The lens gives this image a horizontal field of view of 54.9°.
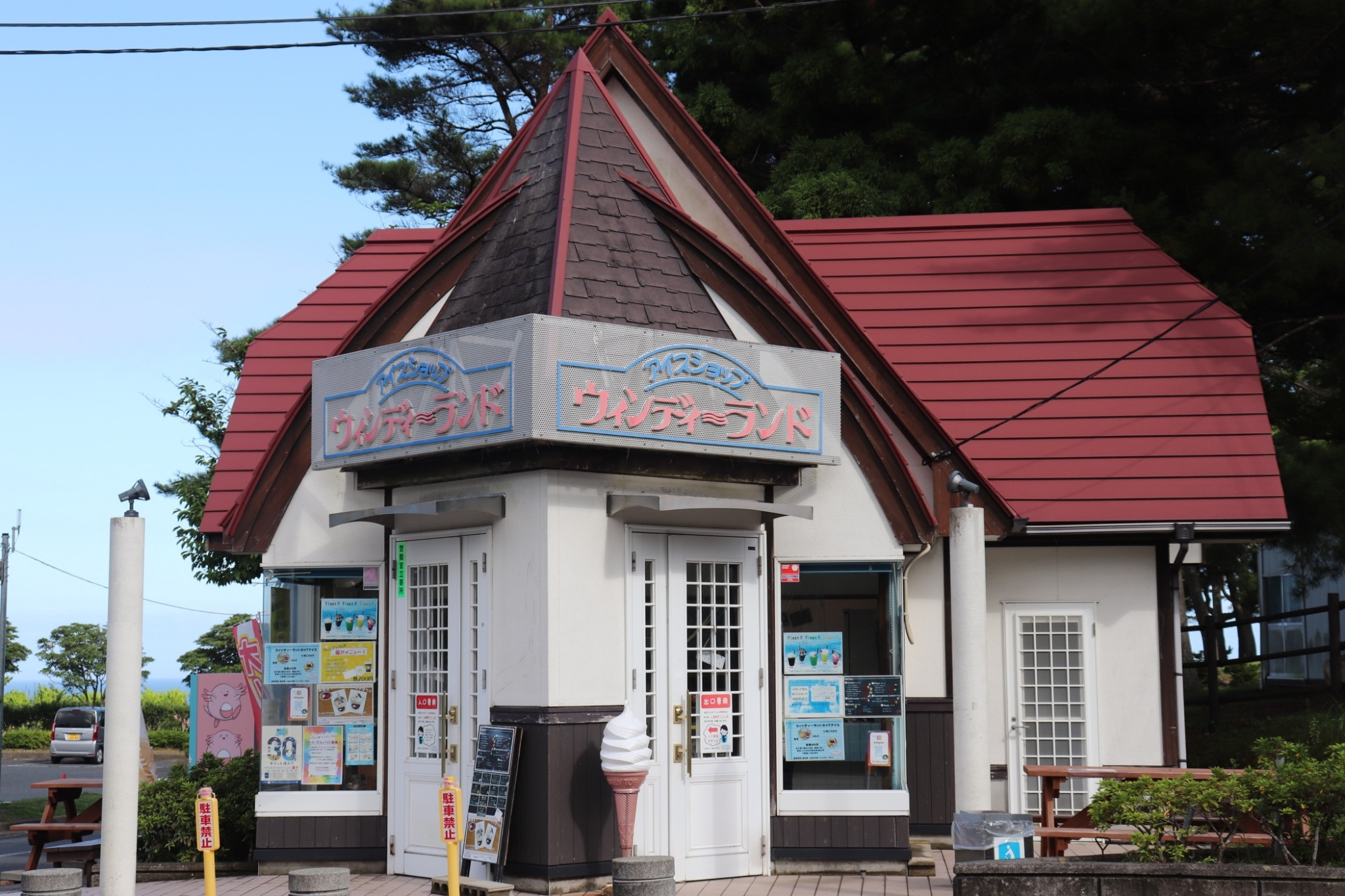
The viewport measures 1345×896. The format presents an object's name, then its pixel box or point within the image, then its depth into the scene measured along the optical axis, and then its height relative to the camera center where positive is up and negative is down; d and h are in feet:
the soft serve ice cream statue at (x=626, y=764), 31.12 -3.15
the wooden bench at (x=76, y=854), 36.60 -6.09
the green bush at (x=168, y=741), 133.80 -10.71
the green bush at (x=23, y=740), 136.05 -10.69
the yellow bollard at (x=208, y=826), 26.96 -3.99
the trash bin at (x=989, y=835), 30.04 -4.75
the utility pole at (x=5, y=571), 98.89 +5.19
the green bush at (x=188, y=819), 38.83 -5.44
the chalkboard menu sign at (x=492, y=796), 31.78 -3.98
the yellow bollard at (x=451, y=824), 27.17 -3.98
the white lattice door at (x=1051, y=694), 41.32 -2.06
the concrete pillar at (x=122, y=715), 28.12 -1.70
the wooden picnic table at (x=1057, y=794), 31.50 -4.40
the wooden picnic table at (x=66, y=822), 38.86 -5.56
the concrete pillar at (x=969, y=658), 31.48 -0.71
